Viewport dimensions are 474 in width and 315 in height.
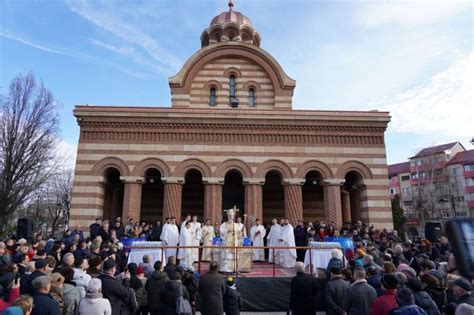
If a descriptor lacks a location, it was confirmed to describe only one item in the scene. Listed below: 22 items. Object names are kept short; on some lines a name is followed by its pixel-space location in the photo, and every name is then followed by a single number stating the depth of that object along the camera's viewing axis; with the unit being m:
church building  17.78
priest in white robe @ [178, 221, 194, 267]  12.85
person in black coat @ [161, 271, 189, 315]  6.05
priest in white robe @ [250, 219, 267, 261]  15.11
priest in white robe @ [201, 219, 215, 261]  13.99
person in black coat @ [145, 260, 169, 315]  6.34
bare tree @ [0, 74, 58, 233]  19.25
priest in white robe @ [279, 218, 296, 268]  13.84
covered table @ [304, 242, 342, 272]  10.75
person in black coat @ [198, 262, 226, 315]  6.37
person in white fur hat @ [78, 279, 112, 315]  4.58
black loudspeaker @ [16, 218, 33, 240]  16.45
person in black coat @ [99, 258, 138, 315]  5.39
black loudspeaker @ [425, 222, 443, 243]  15.48
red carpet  11.84
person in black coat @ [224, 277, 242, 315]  6.82
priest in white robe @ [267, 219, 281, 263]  14.31
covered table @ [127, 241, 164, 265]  10.81
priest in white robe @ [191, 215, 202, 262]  13.48
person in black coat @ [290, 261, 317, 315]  6.35
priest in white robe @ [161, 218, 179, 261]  13.52
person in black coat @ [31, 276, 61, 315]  4.09
